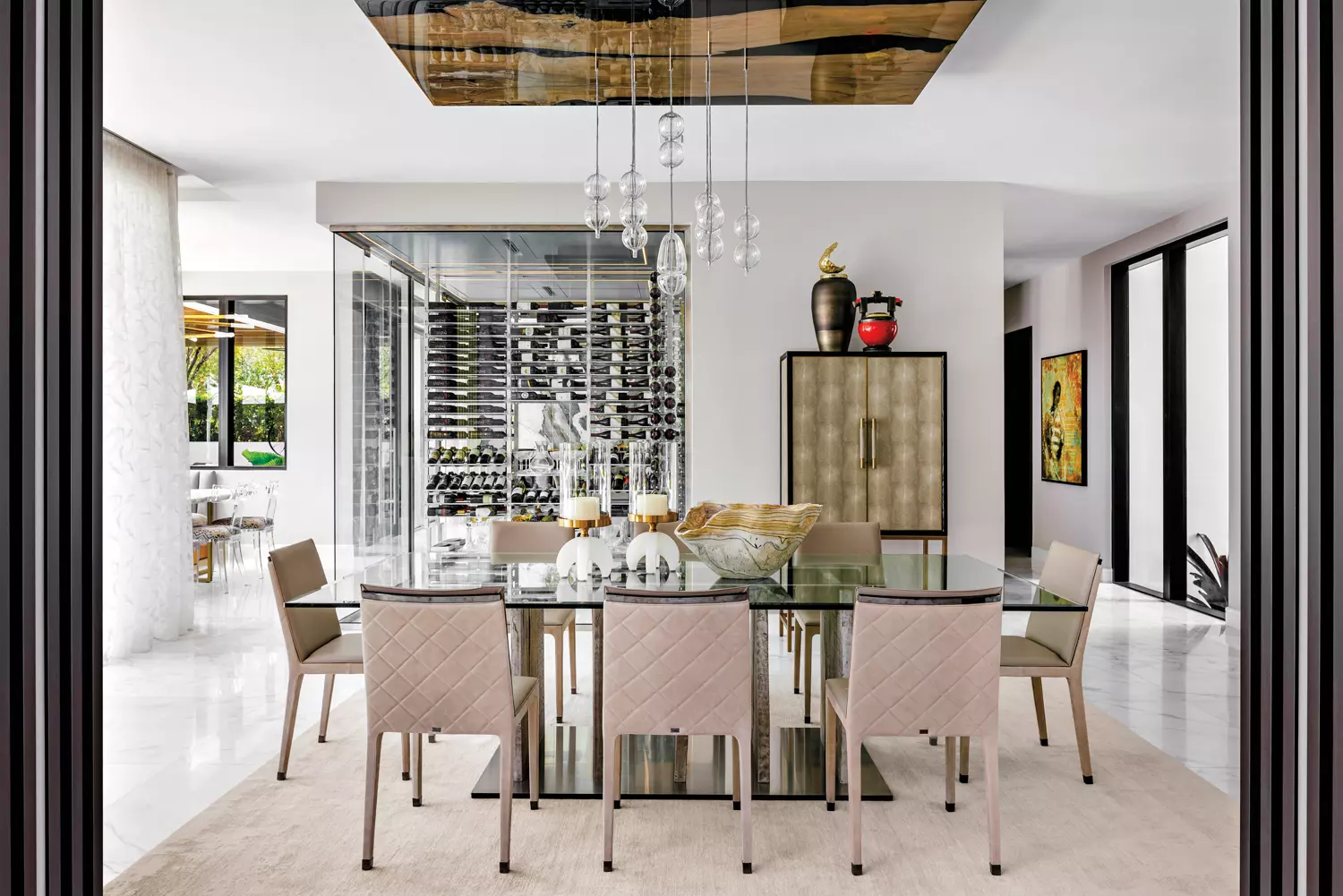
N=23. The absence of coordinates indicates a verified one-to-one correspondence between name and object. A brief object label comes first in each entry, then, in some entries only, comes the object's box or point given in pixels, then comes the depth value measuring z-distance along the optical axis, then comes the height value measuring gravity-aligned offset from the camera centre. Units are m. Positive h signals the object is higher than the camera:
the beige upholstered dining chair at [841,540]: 3.81 -0.43
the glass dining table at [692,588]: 2.70 -0.62
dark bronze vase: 5.03 +0.81
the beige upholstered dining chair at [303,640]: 2.94 -0.71
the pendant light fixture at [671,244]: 2.73 +0.67
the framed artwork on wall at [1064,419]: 7.26 +0.23
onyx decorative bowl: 2.85 -0.32
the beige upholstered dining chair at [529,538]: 3.87 -0.43
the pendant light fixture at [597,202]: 2.81 +0.81
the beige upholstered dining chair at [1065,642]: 2.89 -0.71
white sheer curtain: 4.73 +0.19
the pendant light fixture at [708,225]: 2.94 +0.76
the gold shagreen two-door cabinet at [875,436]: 5.00 +0.05
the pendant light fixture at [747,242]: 3.04 +0.73
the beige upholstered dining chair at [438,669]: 2.33 -0.62
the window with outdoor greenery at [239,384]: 8.83 +0.64
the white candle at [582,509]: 2.99 -0.23
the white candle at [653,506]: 3.12 -0.23
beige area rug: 2.31 -1.19
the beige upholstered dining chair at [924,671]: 2.32 -0.63
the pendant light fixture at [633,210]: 2.80 +0.79
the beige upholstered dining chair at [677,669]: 2.34 -0.62
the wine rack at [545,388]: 5.59 +0.37
